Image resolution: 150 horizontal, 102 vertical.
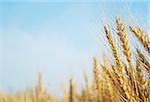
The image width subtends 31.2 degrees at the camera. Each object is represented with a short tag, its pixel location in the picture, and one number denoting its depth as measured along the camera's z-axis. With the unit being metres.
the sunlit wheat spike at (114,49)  0.38
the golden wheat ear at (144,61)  0.38
